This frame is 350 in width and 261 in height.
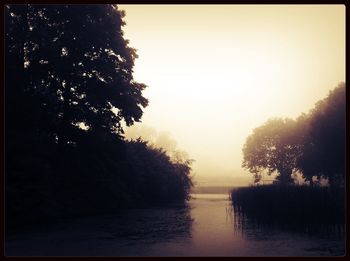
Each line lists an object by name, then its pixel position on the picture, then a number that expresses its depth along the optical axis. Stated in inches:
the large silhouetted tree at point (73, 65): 980.6
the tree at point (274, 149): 2333.9
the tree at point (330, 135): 1368.1
